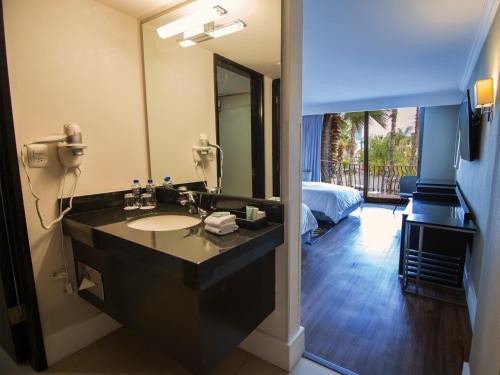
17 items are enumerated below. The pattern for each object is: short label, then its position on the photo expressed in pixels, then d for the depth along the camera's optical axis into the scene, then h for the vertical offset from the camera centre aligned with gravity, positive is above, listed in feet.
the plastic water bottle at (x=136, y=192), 6.16 -0.88
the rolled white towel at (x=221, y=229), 4.00 -1.16
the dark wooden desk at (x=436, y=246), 7.38 -2.85
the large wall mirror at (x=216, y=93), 4.83 +1.23
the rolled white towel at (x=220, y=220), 4.03 -1.03
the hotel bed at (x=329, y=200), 13.37 -2.52
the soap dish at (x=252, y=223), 4.29 -1.15
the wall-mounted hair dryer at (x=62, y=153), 4.64 +0.03
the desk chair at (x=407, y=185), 16.29 -2.16
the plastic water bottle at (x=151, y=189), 6.33 -0.84
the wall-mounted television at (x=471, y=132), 8.20 +0.48
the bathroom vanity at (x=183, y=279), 3.35 -1.85
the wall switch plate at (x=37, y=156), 4.61 -0.02
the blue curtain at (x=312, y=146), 22.39 +0.37
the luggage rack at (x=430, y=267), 7.53 -3.49
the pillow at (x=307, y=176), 22.31 -2.09
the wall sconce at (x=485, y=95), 6.68 +1.32
